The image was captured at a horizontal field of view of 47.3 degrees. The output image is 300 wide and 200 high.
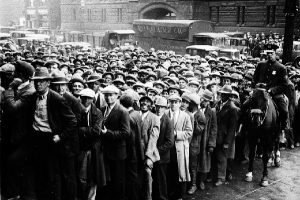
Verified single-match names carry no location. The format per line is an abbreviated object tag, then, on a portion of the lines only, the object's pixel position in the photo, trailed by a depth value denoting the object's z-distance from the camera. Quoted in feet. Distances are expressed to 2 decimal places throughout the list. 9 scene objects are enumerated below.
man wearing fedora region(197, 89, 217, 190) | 22.72
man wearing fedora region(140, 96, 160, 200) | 19.53
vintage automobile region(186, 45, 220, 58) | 69.03
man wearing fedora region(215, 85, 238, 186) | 23.61
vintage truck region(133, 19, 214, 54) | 90.95
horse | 23.93
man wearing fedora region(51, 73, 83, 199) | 17.60
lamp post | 43.42
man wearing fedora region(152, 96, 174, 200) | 19.79
